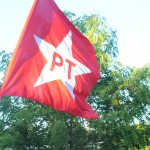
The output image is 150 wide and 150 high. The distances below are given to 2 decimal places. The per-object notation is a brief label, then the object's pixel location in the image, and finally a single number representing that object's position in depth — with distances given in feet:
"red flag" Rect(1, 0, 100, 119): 20.12
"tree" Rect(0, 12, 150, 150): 50.31
